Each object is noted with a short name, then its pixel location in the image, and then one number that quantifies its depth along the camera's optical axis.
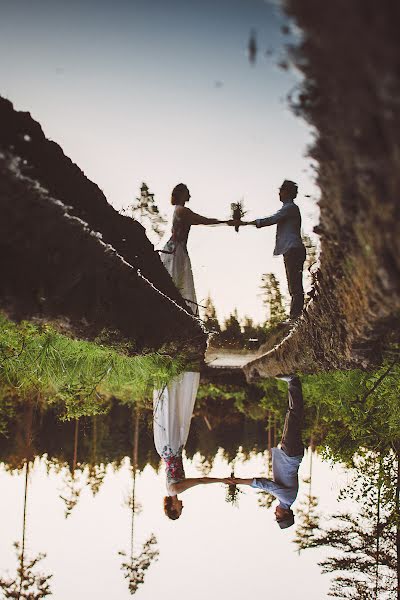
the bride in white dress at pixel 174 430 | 5.57
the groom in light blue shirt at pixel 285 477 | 5.75
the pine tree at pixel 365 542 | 5.80
